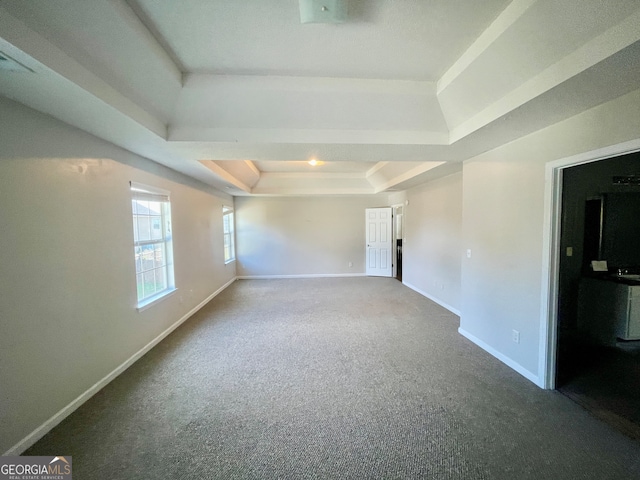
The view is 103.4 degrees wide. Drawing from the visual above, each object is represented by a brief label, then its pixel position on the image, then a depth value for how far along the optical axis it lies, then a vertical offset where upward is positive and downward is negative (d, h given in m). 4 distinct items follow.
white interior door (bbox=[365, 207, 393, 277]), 7.07 -0.49
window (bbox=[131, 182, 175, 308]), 3.04 -0.21
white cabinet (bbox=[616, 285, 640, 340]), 2.82 -1.07
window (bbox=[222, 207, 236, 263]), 6.62 -0.26
